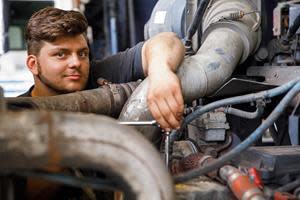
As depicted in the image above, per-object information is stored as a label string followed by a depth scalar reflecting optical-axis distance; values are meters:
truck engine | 0.57
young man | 1.58
